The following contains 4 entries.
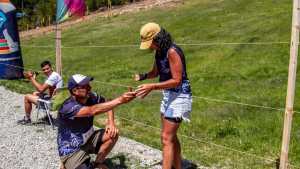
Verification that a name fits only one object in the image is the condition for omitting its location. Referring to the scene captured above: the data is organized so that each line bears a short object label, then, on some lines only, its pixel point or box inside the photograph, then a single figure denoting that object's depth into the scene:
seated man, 8.62
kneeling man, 4.78
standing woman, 4.97
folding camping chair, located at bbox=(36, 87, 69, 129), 8.54
